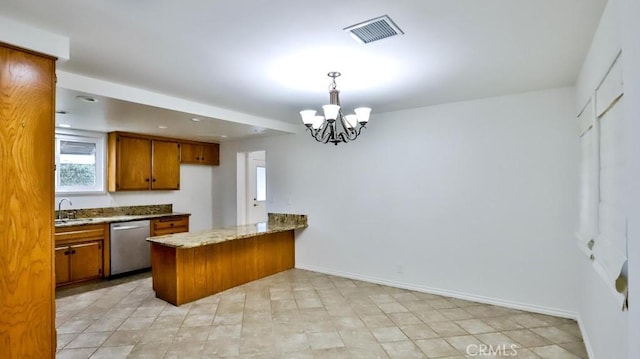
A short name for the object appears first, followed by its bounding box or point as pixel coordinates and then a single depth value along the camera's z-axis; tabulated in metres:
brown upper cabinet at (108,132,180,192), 4.89
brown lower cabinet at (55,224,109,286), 4.11
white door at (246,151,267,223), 6.27
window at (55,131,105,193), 4.63
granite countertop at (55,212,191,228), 4.20
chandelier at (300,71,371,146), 2.65
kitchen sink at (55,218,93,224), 4.40
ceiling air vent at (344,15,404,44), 1.87
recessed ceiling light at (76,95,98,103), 2.93
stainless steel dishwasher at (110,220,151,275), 4.60
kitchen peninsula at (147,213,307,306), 3.56
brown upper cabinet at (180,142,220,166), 5.76
